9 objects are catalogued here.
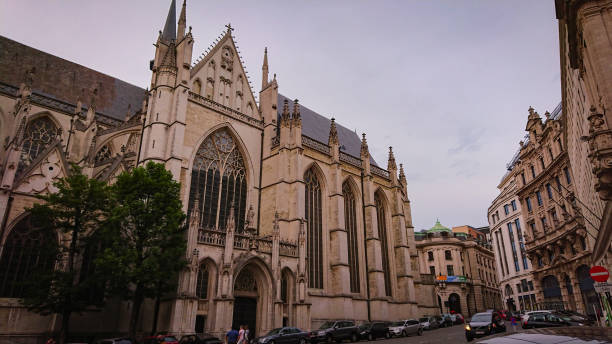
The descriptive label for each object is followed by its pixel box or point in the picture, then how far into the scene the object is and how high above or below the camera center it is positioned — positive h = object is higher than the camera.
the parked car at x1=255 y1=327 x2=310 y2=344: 17.73 -1.00
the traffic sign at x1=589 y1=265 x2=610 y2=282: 11.62 +1.06
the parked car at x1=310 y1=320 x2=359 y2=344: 21.05 -0.97
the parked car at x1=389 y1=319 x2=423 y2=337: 24.08 -0.85
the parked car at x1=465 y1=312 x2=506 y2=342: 17.55 -0.54
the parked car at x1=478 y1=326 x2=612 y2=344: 3.04 -0.17
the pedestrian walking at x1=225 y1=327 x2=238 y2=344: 16.56 -0.93
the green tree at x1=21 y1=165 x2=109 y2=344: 16.64 +2.65
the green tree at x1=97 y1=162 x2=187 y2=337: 16.44 +3.18
